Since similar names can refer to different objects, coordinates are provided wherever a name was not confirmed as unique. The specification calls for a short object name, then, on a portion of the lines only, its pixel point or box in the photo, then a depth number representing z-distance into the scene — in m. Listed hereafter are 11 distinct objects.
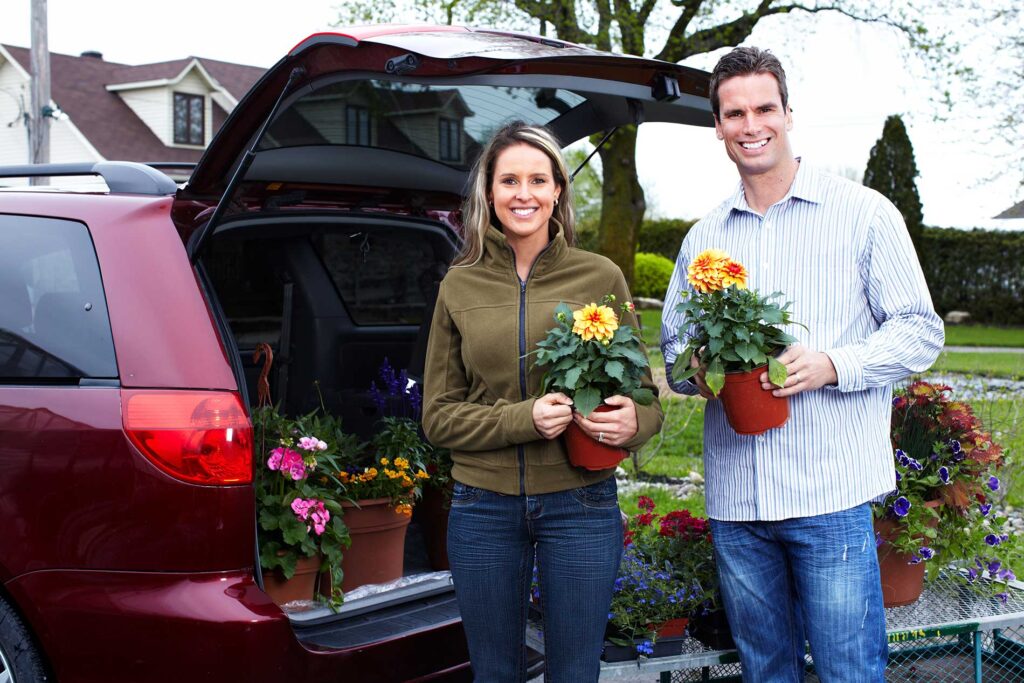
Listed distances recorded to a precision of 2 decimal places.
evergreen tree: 23.97
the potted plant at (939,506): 3.18
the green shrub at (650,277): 23.75
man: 2.37
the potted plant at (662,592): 2.95
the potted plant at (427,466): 3.61
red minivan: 2.53
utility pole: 15.04
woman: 2.41
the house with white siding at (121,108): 29.84
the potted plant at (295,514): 2.97
